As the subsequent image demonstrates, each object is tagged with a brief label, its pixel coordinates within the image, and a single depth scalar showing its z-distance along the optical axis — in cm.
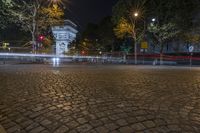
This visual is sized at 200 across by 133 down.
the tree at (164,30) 1923
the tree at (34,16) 1496
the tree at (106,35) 3402
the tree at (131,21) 2034
